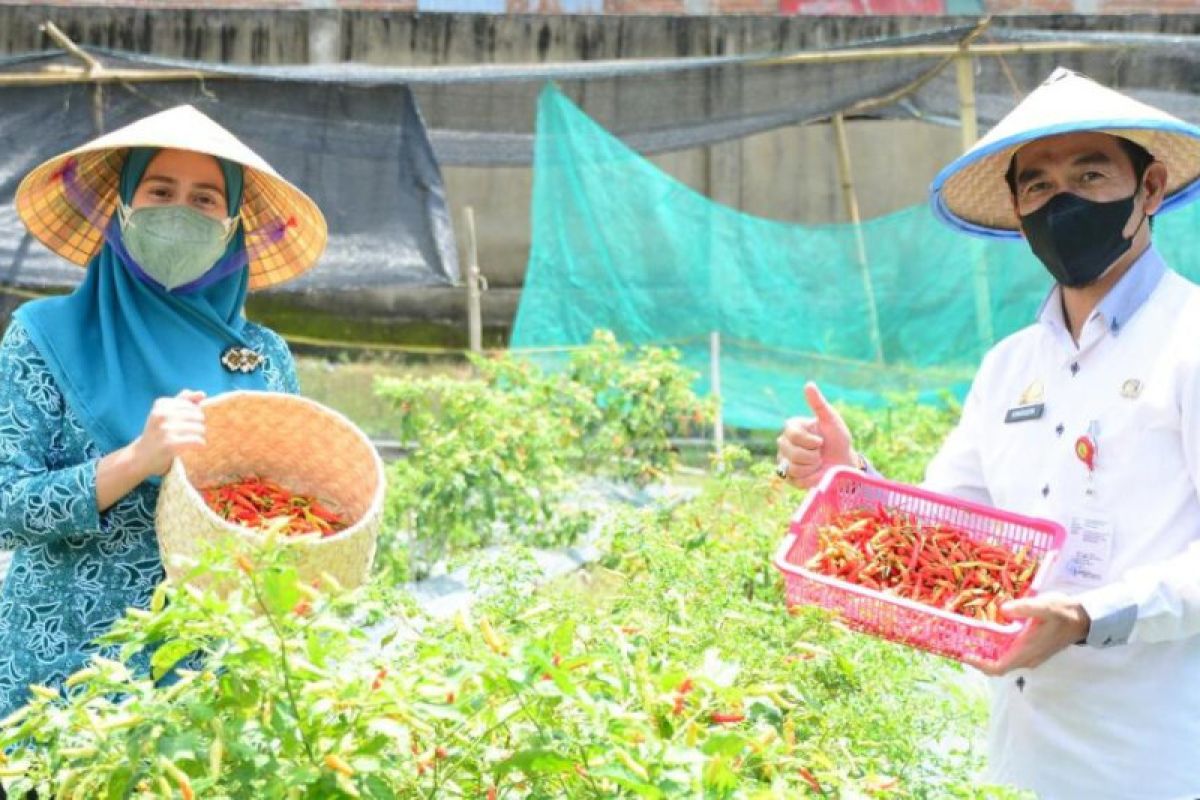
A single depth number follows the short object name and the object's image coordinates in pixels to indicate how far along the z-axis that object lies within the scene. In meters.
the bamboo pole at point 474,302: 8.60
